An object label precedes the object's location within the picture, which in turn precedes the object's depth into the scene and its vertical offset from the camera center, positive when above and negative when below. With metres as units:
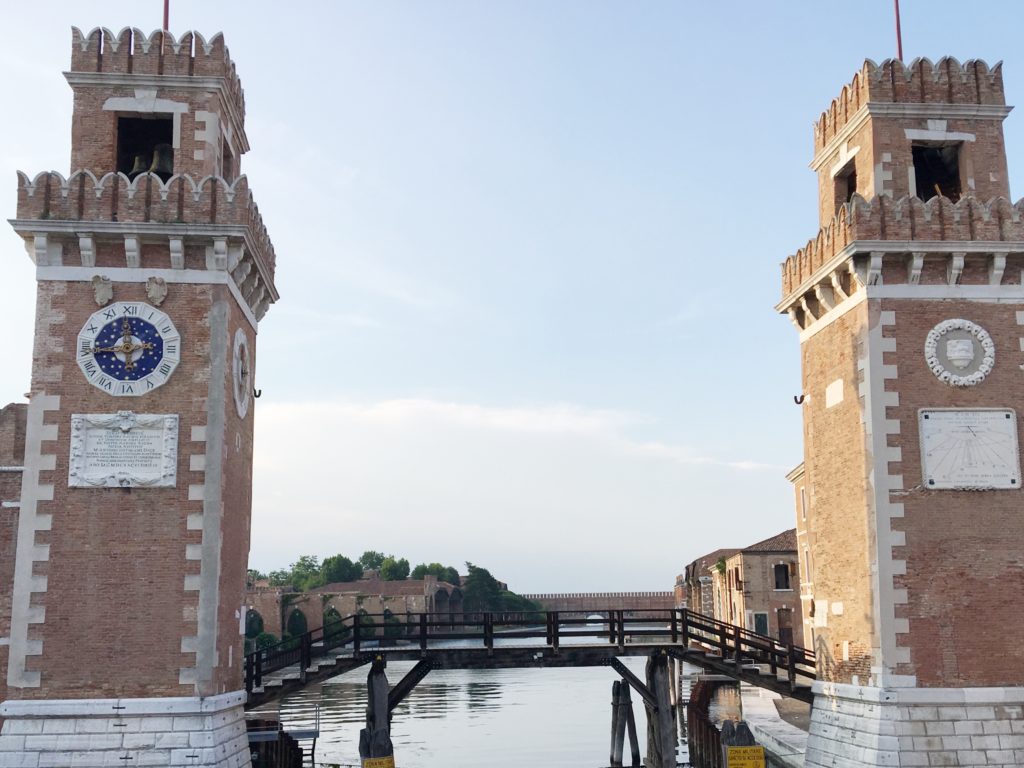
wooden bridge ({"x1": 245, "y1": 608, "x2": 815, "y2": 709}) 24.70 -1.59
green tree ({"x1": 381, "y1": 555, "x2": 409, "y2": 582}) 155.62 +2.36
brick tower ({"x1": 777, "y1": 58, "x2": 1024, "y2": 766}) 21.83 +3.08
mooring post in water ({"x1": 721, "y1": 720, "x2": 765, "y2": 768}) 21.98 -3.20
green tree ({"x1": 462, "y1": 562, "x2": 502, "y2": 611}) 138.75 -0.60
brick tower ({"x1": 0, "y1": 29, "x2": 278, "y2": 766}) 20.45 +2.94
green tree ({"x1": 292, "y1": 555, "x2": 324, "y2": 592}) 147.12 +1.90
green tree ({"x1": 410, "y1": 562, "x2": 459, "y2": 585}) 147.00 +1.94
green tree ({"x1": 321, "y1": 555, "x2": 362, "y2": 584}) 149.62 +2.28
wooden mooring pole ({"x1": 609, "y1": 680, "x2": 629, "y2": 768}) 30.38 -3.87
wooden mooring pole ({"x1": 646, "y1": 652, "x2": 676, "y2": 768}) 26.48 -3.24
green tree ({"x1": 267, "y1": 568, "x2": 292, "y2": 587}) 160.38 +1.36
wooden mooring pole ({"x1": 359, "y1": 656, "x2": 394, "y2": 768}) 21.89 -2.84
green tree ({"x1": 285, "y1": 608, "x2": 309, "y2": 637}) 88.00 -2.86
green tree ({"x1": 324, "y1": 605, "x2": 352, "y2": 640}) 88.44 -2.24
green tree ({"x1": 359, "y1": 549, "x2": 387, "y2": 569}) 172.25 +4.34
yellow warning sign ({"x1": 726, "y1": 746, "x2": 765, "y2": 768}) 21.94 -3.39
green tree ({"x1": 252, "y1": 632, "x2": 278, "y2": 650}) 81.56 -3.87
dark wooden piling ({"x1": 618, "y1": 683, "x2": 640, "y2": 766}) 29.94 -3.75
